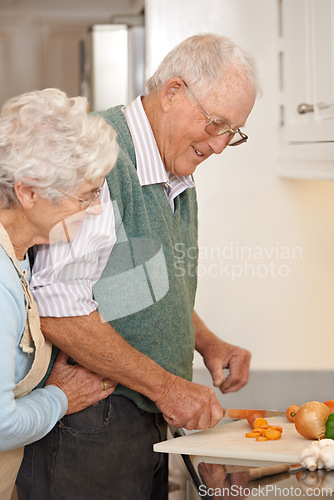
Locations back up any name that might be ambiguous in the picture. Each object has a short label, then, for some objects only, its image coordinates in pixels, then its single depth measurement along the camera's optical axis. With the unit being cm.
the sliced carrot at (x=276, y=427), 187
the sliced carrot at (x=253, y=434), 186
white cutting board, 177
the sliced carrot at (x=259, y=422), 191
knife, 196
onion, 181
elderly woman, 163
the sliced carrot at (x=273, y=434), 184
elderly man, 178
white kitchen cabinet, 217
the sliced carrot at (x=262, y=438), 184
